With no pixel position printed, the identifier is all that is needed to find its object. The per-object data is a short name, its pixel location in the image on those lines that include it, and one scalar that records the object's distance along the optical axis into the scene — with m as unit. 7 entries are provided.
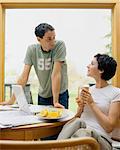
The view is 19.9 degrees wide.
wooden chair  1.50
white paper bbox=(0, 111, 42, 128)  2.28
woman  2.29
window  4.08
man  3.24
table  2.20
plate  2.43
